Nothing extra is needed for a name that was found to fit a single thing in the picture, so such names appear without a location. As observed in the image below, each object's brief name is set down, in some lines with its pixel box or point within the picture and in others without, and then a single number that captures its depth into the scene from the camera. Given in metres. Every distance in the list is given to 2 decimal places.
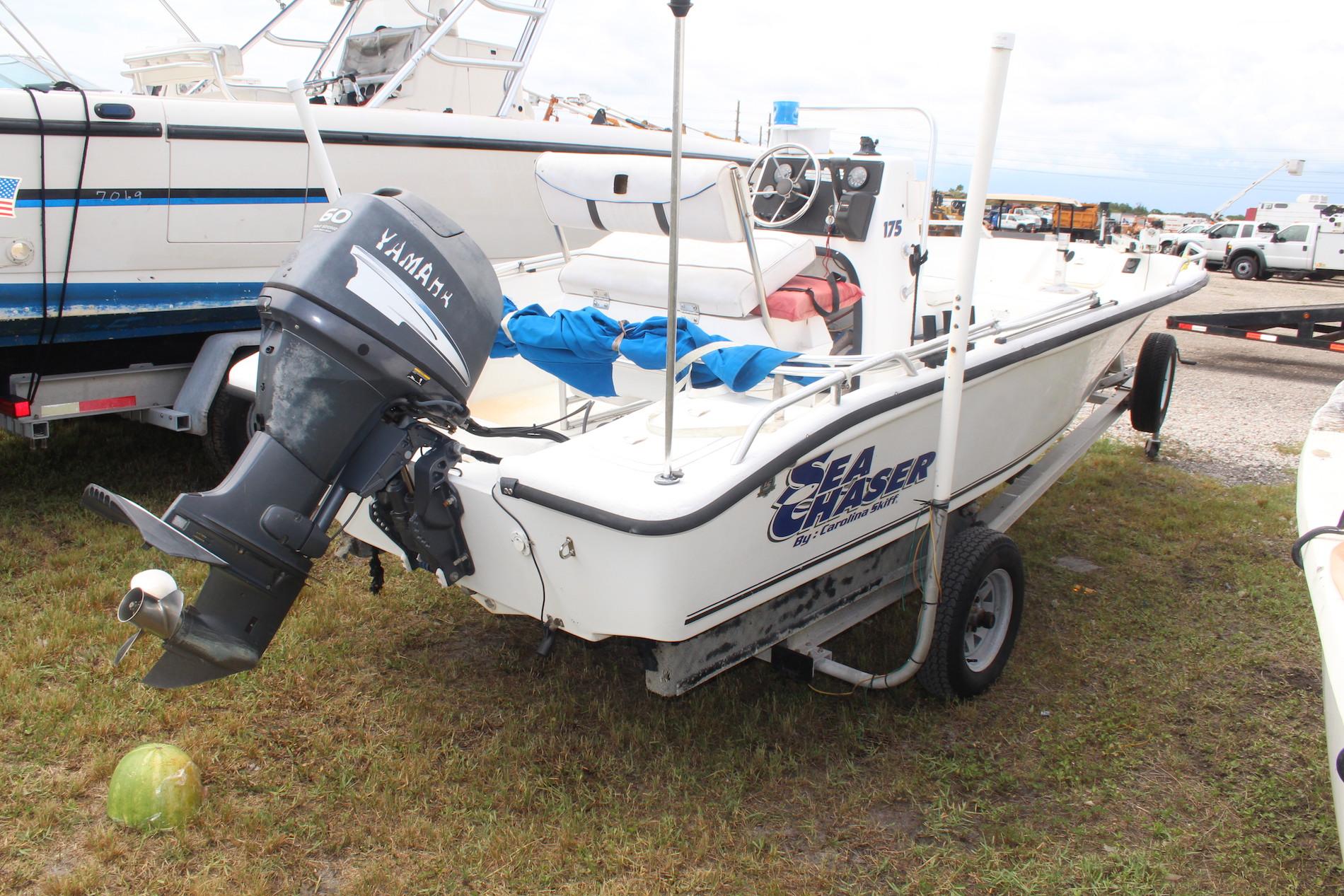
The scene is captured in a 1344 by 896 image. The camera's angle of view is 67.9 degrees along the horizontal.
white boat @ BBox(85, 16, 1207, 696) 2.19
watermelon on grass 2.47
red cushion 3.32
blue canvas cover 2.69
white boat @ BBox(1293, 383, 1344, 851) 1.89
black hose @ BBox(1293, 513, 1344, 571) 2.13
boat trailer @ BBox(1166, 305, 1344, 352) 7.76
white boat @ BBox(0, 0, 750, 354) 3.99
